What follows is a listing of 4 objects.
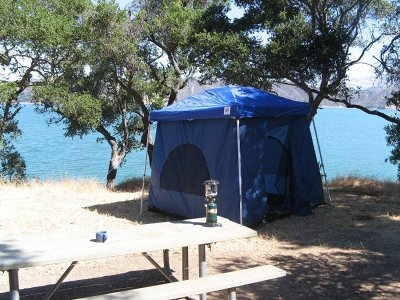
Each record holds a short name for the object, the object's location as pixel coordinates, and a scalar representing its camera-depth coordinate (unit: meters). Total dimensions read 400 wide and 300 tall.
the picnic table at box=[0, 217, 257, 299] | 3.35
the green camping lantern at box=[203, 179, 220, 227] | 4.28
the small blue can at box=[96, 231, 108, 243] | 3.73
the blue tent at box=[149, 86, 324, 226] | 6.75
